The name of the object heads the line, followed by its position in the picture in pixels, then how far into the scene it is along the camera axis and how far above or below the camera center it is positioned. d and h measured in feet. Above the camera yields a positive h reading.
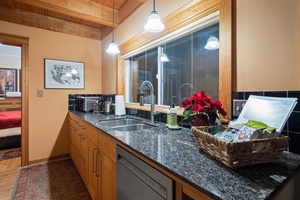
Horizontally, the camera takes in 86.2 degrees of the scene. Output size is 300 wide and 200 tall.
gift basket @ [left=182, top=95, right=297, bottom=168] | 2.07 -0.56
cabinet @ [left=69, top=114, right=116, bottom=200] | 4.17 -2.00
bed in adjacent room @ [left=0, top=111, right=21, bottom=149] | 11.08 -2.28
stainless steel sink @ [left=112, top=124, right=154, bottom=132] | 5.70 -1.03
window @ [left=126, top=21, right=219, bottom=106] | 4.84 +1.17
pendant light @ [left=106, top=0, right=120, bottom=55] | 6.83 +2.17
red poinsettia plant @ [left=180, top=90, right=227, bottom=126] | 3.34 -0.24
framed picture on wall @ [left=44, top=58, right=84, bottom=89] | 9.26 +1.50
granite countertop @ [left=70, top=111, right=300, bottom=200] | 1.66 -0.94
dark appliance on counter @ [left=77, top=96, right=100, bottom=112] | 9.02 -0.24
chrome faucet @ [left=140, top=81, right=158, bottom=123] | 5.73 -0.40
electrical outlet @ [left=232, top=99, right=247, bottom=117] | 3.34 -0.16
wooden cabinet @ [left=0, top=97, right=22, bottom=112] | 16.72 -0.54
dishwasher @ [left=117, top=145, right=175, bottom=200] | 2.30 -1.39
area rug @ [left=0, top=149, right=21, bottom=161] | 9.91 -3.57
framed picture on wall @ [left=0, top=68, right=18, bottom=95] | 17.89 +2.14
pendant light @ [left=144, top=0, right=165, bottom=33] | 4.33 +2.08
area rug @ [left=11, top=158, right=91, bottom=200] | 6.18 -3.69
